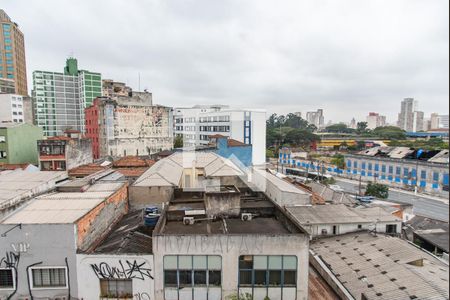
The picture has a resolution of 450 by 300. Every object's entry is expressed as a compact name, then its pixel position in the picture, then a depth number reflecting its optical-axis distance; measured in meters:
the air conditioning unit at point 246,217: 14.10
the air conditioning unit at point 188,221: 13.49
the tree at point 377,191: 35.50
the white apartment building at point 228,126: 51.31
